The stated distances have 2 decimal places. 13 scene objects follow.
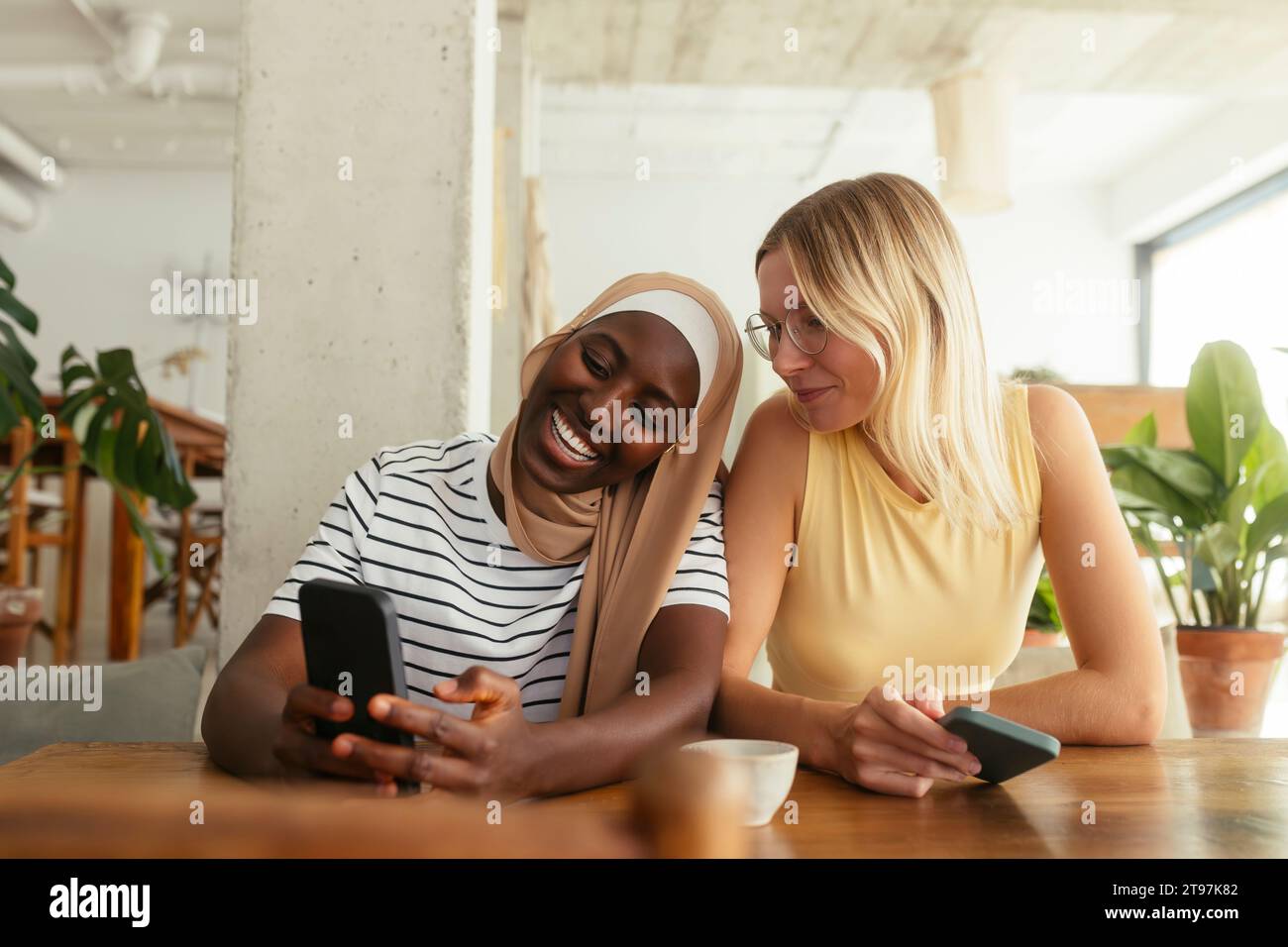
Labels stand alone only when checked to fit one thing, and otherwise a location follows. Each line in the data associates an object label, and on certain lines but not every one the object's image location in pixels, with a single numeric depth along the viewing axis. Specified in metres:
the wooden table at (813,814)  0.56
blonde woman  1.35
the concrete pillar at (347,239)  1.74
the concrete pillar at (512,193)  4.36
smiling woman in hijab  1.22
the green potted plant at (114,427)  2.08
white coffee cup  0.81
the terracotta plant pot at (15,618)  2.41
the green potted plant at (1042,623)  2.68
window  6.91
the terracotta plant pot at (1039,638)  2.69
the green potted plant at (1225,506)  2.20
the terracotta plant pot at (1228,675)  2.19
